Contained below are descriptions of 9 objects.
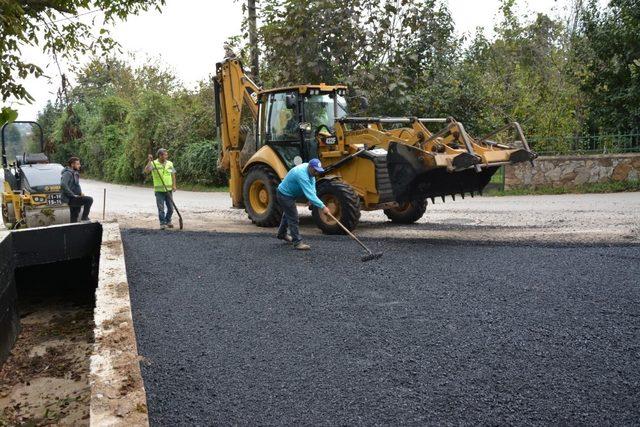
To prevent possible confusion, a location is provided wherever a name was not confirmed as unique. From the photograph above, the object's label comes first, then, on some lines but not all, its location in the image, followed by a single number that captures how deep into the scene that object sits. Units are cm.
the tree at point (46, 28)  402
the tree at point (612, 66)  1520
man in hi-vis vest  1059
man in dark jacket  1006
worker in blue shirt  802
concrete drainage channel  346
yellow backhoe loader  853
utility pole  1711
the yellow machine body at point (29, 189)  1062
